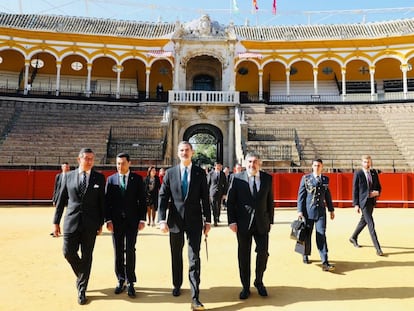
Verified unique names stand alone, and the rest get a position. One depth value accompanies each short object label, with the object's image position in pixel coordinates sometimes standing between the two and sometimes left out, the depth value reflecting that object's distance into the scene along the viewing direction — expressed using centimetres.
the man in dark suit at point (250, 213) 425
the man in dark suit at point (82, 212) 412
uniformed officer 559
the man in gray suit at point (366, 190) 648
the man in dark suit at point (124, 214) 434
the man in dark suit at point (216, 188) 983
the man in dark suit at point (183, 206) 411
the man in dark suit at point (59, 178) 781
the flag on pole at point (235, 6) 3203
